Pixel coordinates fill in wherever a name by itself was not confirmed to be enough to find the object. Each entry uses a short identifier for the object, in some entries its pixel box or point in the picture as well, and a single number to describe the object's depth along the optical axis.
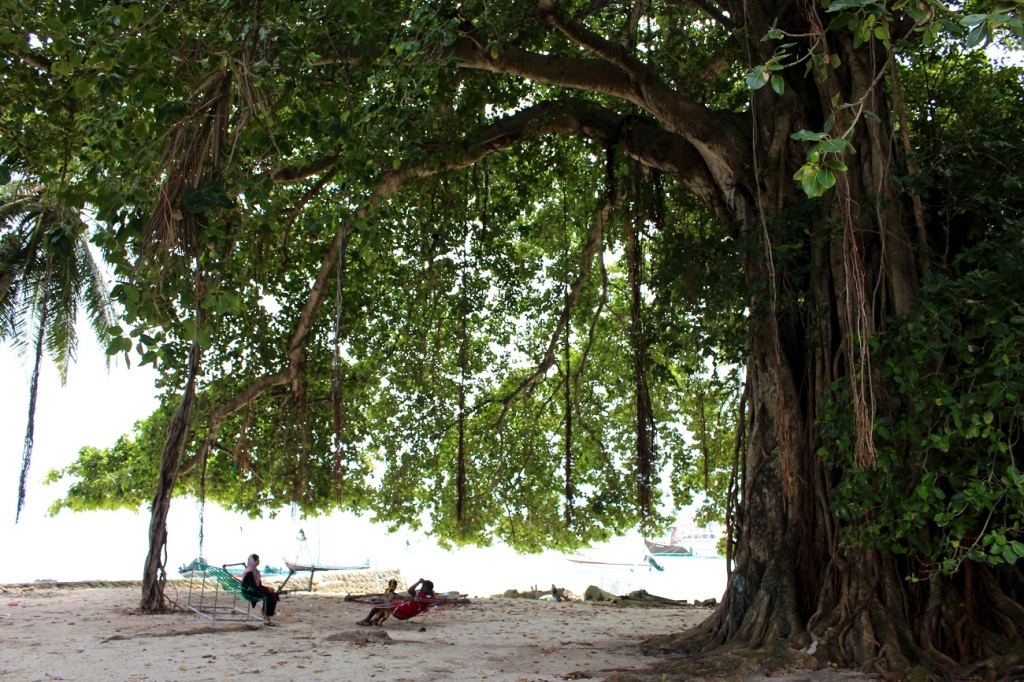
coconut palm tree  10.07
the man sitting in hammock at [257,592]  7.83
